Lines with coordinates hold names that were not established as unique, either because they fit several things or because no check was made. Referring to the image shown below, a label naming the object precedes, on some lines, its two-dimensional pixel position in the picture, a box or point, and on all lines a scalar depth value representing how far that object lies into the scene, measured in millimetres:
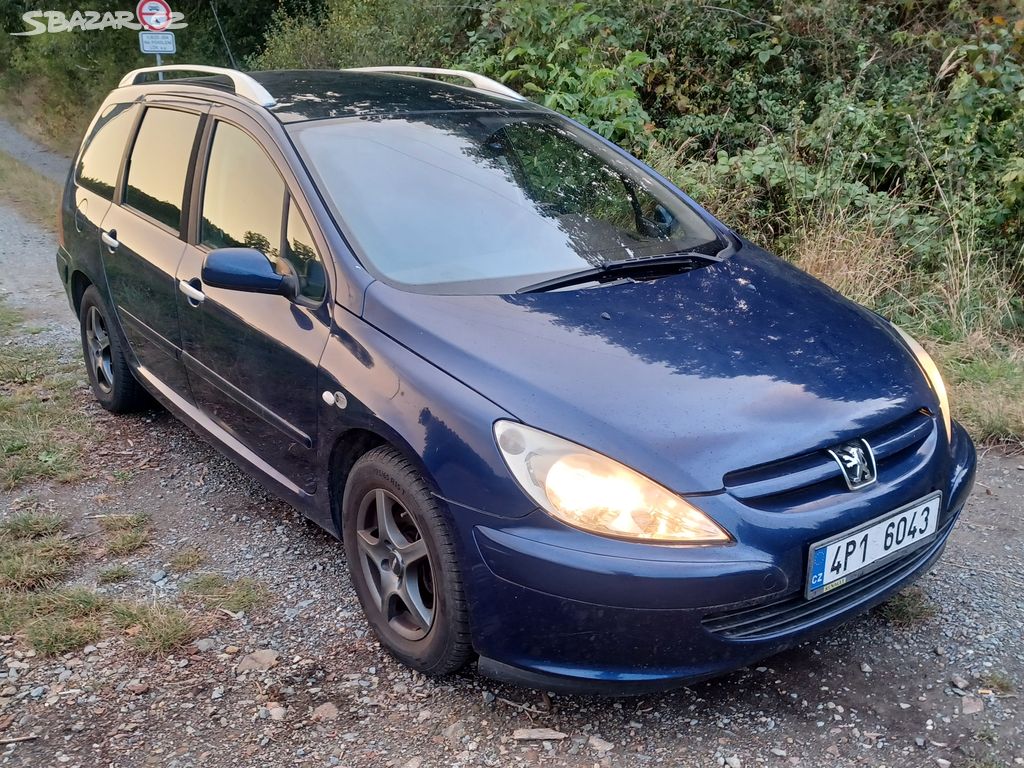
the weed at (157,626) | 2967
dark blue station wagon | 2297
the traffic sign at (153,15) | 12891
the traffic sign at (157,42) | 11953
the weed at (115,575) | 3365
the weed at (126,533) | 3582
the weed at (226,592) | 3191
